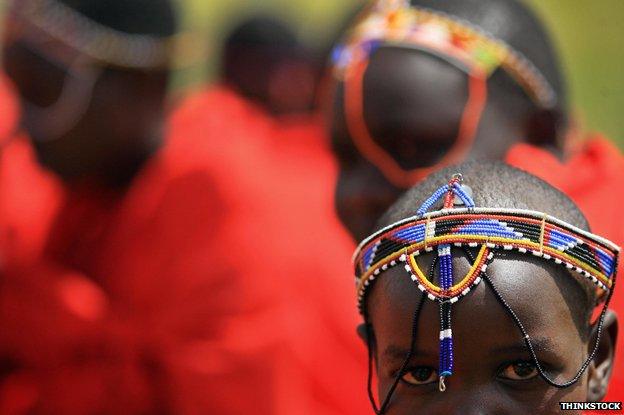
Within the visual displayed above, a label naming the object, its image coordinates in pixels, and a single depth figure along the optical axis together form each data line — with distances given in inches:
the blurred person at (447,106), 241.1
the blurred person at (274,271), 300.5
